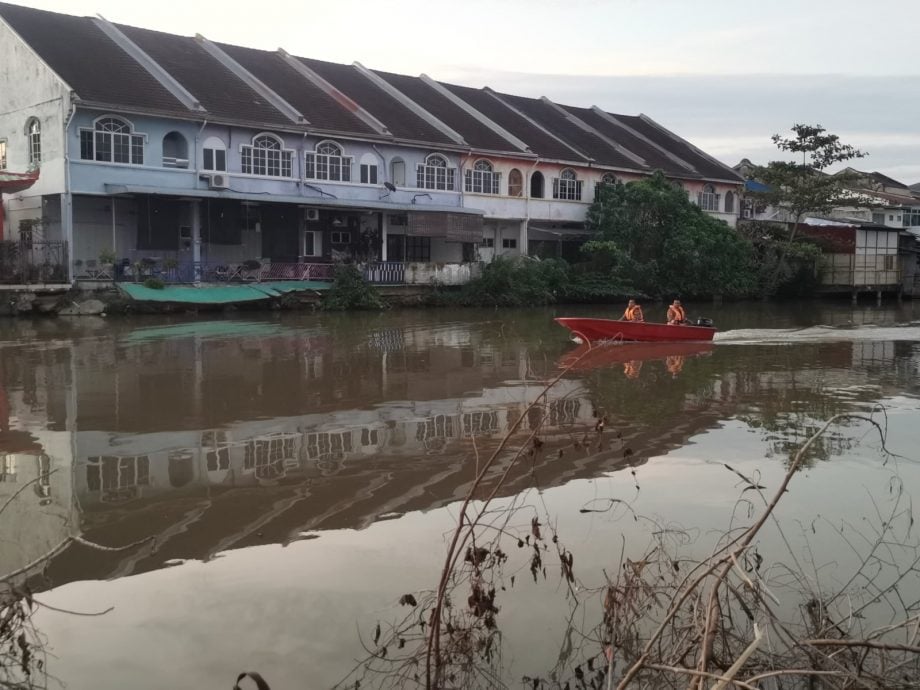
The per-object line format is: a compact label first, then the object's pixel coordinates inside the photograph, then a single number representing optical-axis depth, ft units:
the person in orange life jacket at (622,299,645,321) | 70.18
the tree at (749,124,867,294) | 131.03
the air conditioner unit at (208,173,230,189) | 92.07
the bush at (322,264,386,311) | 96.27
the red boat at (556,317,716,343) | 63.72
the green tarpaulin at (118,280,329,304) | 83.51
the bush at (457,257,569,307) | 106.83
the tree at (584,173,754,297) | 117.91
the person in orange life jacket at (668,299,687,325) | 71.20
